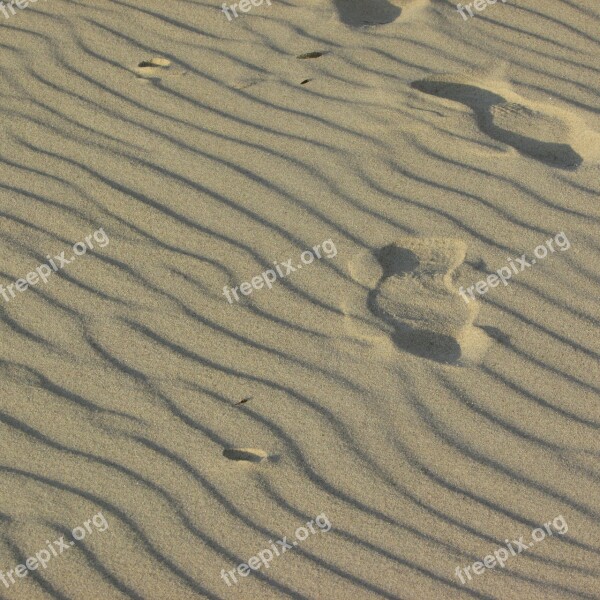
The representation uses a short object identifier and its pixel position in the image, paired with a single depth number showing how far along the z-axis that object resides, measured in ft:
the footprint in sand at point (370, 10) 16.84
